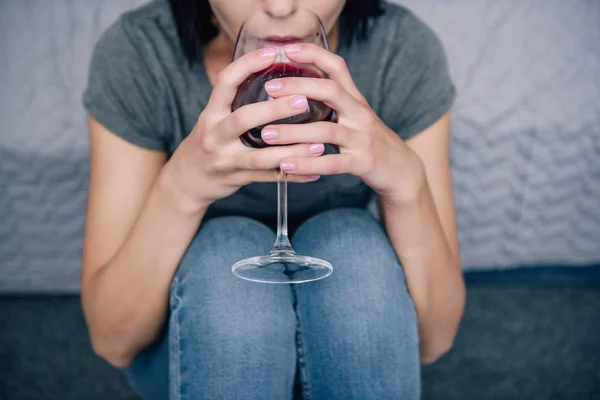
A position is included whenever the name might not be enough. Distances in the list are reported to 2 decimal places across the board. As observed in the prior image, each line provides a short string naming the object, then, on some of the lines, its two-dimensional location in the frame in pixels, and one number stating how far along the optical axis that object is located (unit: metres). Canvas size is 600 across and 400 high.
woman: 0.57
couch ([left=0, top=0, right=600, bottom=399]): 1.13
